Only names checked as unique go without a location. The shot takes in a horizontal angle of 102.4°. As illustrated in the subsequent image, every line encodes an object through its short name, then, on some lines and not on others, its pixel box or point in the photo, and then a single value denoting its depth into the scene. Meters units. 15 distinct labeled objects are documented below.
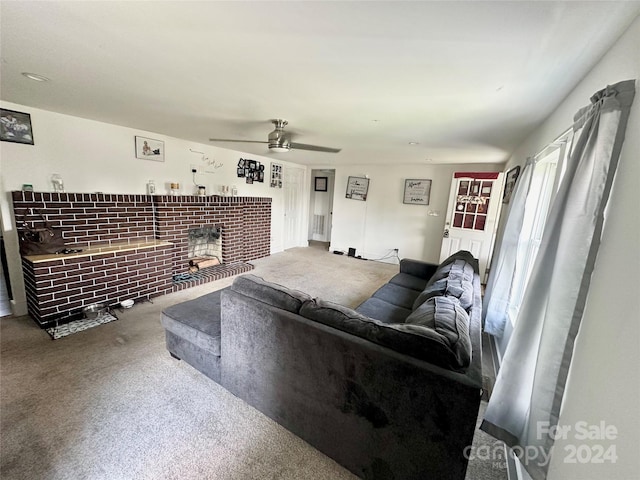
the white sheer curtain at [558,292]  0.97
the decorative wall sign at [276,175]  5.61
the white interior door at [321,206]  7.45
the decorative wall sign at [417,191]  5.39
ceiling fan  2.56
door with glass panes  4.32
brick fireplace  2.53
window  2.10
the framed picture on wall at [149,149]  3.41
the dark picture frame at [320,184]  7.45
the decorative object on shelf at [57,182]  2.76
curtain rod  1.57
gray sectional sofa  1.09
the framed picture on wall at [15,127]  2.43
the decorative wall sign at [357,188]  5.99
